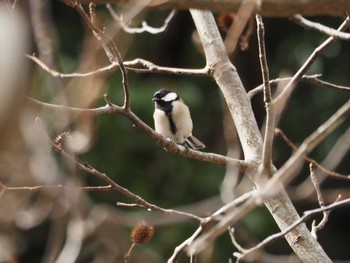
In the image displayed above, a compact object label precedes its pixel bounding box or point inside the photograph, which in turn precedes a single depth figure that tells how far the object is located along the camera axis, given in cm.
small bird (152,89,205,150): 734
